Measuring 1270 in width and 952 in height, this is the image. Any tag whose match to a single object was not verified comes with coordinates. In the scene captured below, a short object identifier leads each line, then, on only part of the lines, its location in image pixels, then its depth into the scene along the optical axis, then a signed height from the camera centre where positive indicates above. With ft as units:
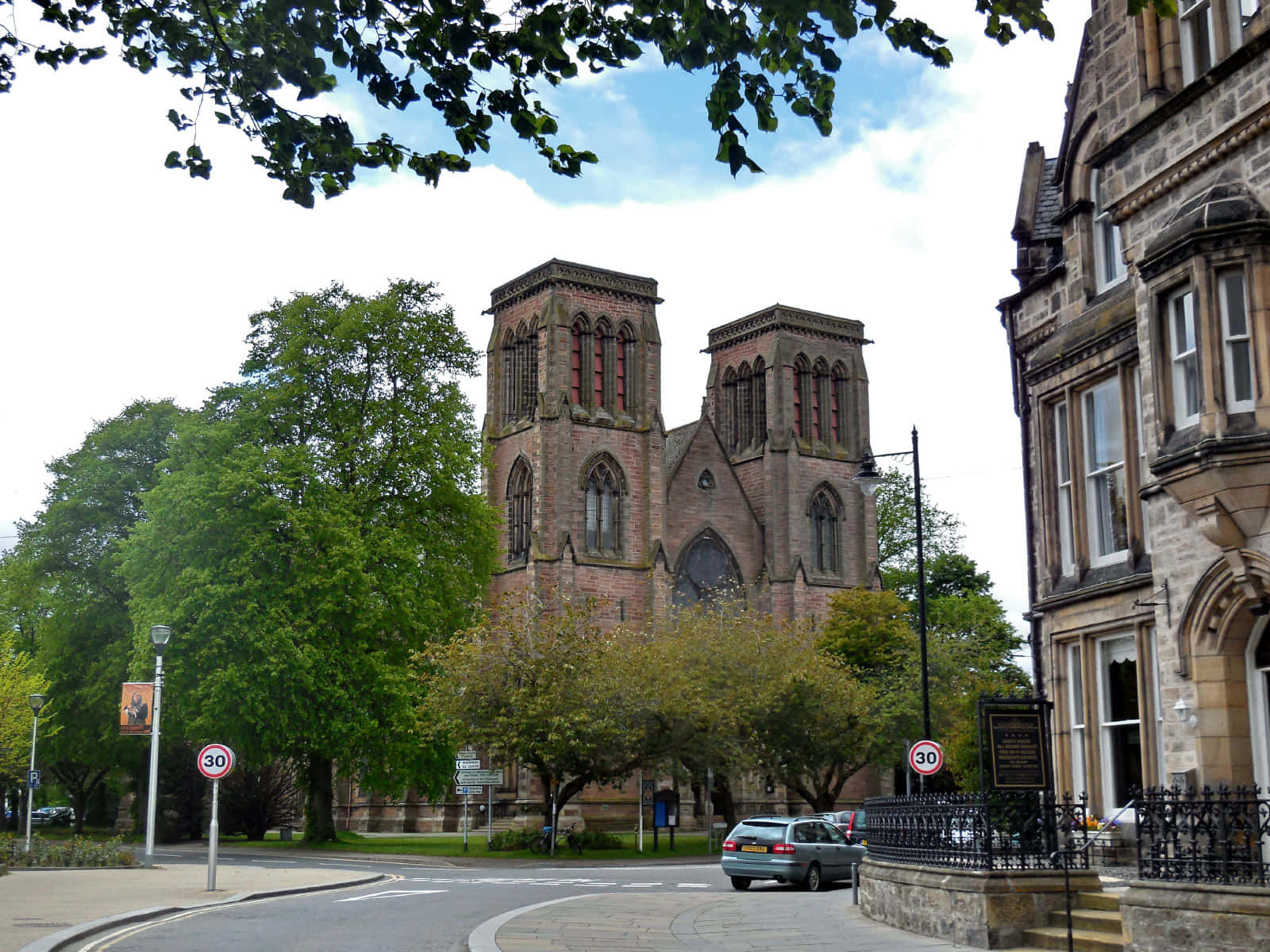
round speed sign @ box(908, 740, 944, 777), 91.71 -0.93
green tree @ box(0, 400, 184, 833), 161.48 +19.88
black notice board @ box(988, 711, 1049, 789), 47.50 -0.34
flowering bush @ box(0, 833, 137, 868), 97.40 -7.44
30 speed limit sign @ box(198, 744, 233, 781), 75.66 -0.85
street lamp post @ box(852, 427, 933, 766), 94.94 +18.03
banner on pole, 101.09 +2.64
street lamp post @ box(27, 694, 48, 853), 126.52 +3.79
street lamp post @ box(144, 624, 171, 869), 94.63 -0.17
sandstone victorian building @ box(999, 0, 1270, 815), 46.42 +12.22
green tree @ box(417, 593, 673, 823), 124.88 +3.56
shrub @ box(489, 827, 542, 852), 135.03 -9.05
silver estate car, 82.53 -6.37
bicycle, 132.16 -9.14
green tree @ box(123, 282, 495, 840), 129.39 +19.29
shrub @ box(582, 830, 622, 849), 137.80 -9.39
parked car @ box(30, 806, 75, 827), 235.81 -12.13
